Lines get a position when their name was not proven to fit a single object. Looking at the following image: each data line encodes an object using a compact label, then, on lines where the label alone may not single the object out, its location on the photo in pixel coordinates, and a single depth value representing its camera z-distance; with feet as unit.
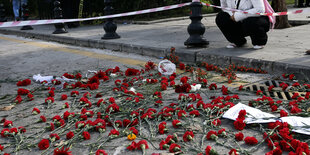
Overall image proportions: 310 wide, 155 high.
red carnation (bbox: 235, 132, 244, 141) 7.74
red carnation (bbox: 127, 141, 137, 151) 7.61
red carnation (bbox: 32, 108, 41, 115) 10.52
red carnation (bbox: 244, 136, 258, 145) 7.50
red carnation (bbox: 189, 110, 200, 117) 9.35
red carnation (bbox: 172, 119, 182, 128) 8.60
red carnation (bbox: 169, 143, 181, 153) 7.27
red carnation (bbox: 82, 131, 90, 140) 8.27
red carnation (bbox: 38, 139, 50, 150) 7.82
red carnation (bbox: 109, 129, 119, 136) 8.30
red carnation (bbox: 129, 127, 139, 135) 8.29
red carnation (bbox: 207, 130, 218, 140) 7.91
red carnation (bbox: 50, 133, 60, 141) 8.30
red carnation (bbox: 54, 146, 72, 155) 7.14
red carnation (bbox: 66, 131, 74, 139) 8.29
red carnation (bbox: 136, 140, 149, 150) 7.54
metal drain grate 11.18
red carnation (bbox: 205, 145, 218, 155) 6.97
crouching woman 16.96
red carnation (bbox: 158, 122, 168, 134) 8.38
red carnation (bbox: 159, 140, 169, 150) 7.52
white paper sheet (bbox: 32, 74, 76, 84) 14.75
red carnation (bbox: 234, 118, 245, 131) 8.34
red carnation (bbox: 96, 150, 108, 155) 7.20
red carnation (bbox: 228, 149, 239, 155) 6.78
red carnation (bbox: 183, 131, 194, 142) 7.89
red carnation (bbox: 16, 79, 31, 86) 14.49
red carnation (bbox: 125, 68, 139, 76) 15.06
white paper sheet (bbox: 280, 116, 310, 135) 7.79
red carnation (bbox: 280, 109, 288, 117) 8.65
